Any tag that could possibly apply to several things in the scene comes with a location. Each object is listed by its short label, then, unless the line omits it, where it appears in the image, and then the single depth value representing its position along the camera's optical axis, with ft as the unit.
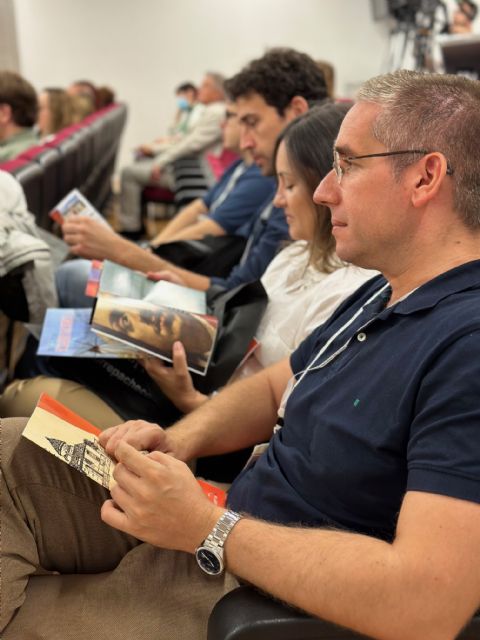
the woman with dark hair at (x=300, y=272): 5.14
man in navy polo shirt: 2.61
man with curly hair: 7.46
